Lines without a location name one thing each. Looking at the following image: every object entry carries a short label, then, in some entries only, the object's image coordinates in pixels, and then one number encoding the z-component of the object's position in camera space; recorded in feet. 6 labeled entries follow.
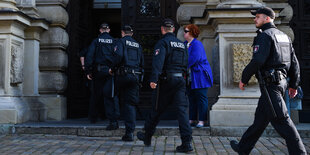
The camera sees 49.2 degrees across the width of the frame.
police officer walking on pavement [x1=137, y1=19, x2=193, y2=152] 15.25
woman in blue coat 19.72
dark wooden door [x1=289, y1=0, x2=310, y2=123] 23.86
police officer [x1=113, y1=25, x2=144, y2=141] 17.57
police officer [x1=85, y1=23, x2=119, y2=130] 21.38
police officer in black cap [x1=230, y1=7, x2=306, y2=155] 11.80
